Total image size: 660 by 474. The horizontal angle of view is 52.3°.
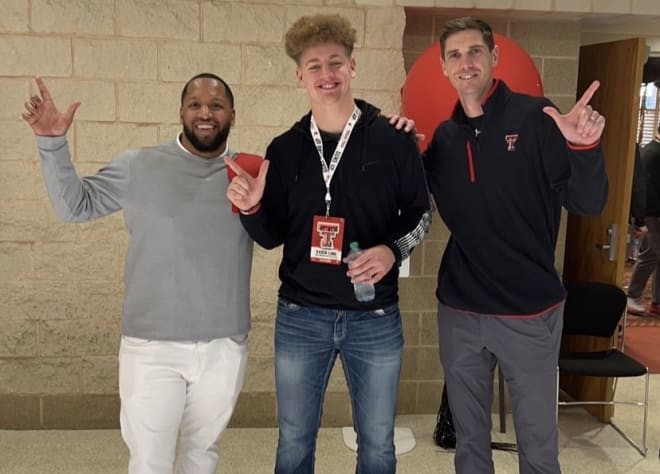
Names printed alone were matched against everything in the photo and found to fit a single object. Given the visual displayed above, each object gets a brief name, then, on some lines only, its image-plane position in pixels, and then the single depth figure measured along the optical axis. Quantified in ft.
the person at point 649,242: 18.26
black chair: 11.24
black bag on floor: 10.52
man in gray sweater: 6.49
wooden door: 11.41
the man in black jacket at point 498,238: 6.64
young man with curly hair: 6.22
